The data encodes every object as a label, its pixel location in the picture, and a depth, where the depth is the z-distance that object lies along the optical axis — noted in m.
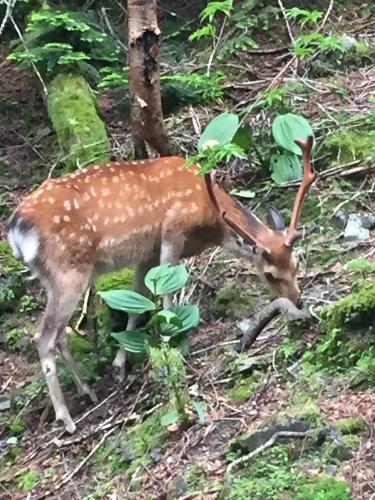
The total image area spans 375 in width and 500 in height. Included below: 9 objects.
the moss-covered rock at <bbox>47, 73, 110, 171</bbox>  7.83
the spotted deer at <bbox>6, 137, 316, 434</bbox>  5.72
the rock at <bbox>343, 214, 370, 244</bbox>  6.35
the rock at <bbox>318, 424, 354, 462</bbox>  3.67
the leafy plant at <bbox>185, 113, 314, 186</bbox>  5.25
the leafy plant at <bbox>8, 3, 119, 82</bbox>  8.53
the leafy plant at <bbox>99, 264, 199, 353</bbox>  4.79
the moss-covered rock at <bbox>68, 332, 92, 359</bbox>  6.37
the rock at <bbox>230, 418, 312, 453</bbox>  3.94
